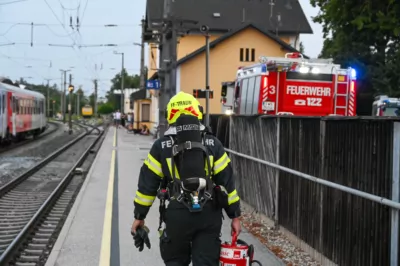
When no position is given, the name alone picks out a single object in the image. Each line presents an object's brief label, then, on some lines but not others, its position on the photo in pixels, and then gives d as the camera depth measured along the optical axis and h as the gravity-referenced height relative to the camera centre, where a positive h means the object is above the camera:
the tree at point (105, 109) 139.50 +0.10
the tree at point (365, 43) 19.78 +3.48
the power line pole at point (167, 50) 19.47 +2.06
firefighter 4.53 -0.62
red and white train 28.03 -0.26
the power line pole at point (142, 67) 47.52 +3.72
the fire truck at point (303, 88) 15.41 +0.68
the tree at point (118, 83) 148.15 +6.94
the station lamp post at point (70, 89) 41.09 +1.35
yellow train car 118.19 -0.38
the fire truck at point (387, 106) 23.62 +0.42
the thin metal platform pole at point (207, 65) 20.31 +1.76
